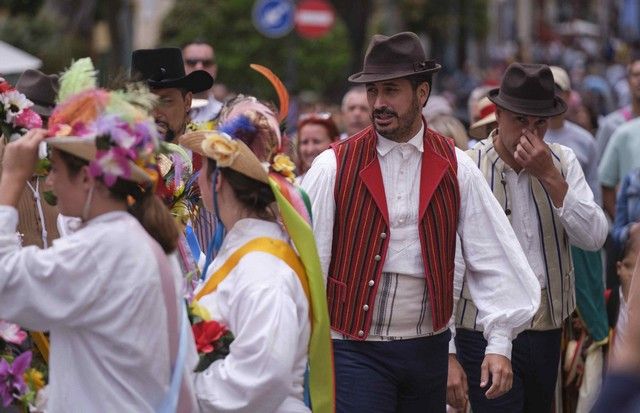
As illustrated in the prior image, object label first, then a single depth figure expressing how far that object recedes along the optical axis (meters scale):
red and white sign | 23.83
